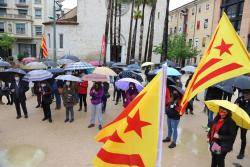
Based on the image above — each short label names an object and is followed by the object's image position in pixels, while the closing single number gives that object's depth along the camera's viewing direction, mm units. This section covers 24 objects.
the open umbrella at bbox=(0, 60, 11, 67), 15508
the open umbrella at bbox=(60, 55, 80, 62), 17944
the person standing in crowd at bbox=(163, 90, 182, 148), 7730
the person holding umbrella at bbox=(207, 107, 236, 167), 5418
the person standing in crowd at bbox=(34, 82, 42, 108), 10452
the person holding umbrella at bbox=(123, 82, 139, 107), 9312
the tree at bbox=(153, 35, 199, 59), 34656
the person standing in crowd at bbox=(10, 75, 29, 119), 10203
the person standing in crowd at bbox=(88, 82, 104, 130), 9219
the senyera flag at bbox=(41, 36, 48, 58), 21203
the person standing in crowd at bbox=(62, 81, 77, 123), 9859
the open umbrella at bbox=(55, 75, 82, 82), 9453
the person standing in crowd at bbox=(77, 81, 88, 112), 11211
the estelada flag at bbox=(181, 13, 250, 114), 4918
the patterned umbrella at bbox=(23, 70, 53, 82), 9453
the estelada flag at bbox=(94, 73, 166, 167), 3799
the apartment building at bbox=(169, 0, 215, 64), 39469
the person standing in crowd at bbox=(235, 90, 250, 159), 7180
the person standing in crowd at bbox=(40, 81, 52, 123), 9828
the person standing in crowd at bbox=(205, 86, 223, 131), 9034
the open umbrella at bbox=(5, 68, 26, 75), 10219
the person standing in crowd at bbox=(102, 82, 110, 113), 10586
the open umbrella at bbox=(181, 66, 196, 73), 12270
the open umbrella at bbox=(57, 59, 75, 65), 15920
